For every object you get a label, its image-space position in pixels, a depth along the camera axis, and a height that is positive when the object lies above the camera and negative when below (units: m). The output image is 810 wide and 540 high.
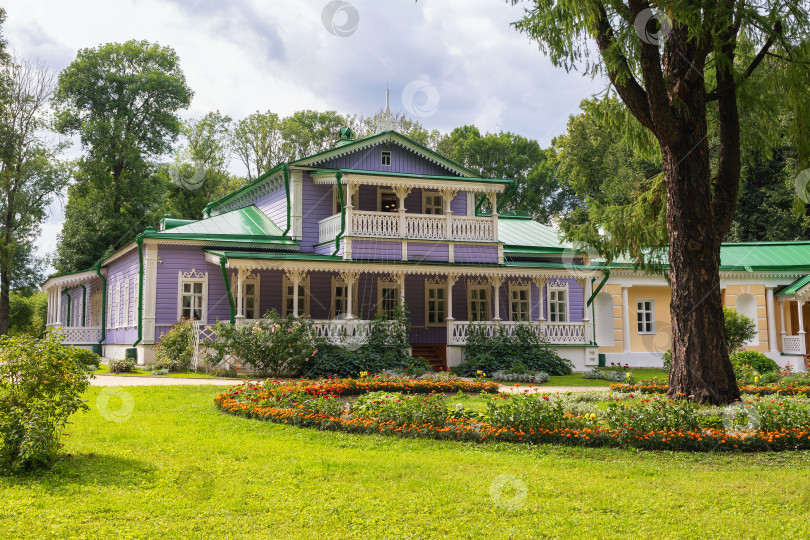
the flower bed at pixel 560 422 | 8.51 -1.17
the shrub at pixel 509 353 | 19.98 -0.66
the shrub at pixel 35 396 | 6.60 -0.60
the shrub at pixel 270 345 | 17.70 -0.31
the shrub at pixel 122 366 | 18.58 -0.84
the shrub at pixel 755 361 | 18.31 -0.83
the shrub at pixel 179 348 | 19.27 -0.41
